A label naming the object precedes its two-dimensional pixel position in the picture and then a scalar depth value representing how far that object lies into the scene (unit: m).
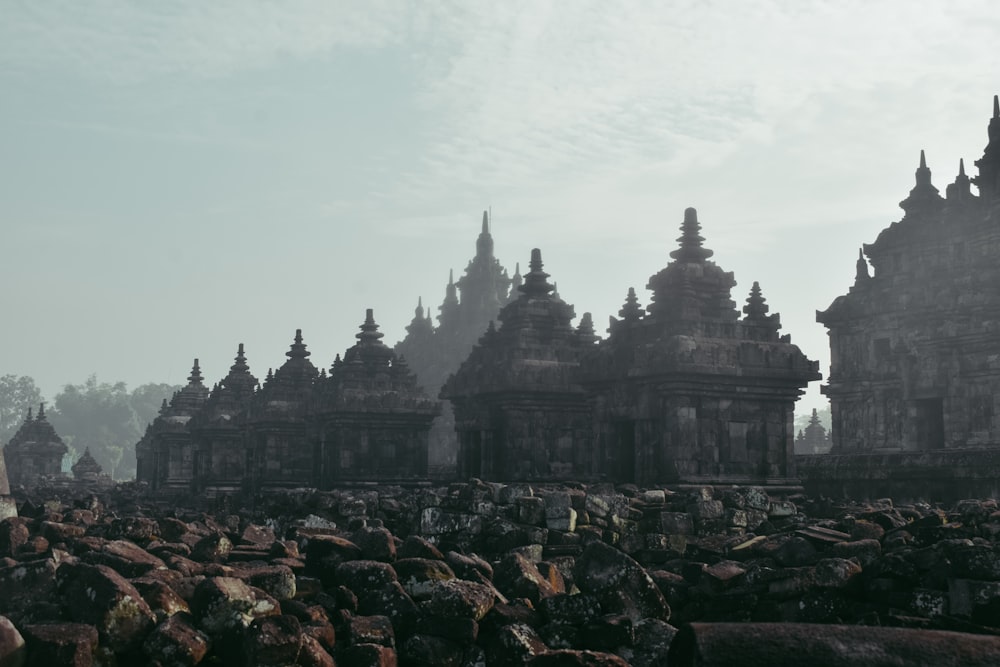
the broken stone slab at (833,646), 5.89
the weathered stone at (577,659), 6.88
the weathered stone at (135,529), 11.45
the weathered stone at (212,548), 10.20
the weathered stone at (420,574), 8.90
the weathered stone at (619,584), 8.28
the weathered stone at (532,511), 11.85
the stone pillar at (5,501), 13.73
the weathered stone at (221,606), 7.54
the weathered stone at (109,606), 7.32
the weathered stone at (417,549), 9.77
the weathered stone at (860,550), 9.27
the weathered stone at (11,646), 6.68
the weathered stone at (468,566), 9.20
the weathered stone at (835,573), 8.66
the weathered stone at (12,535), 11.26
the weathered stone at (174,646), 7.16
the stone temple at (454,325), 76.94
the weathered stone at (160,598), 7.80
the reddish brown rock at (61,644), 6.84
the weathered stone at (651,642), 7.71
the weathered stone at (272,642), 6.95
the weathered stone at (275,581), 8.50
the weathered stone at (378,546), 9.78
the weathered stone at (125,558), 8.94
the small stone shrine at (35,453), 55.75
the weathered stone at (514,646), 7.48
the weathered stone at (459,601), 7.93
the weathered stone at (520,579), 8.81
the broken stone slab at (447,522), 11.84
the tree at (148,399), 134.89
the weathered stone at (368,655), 7.22
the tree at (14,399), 141.25
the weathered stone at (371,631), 7.65
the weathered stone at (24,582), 8.50
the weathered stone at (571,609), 8.10
